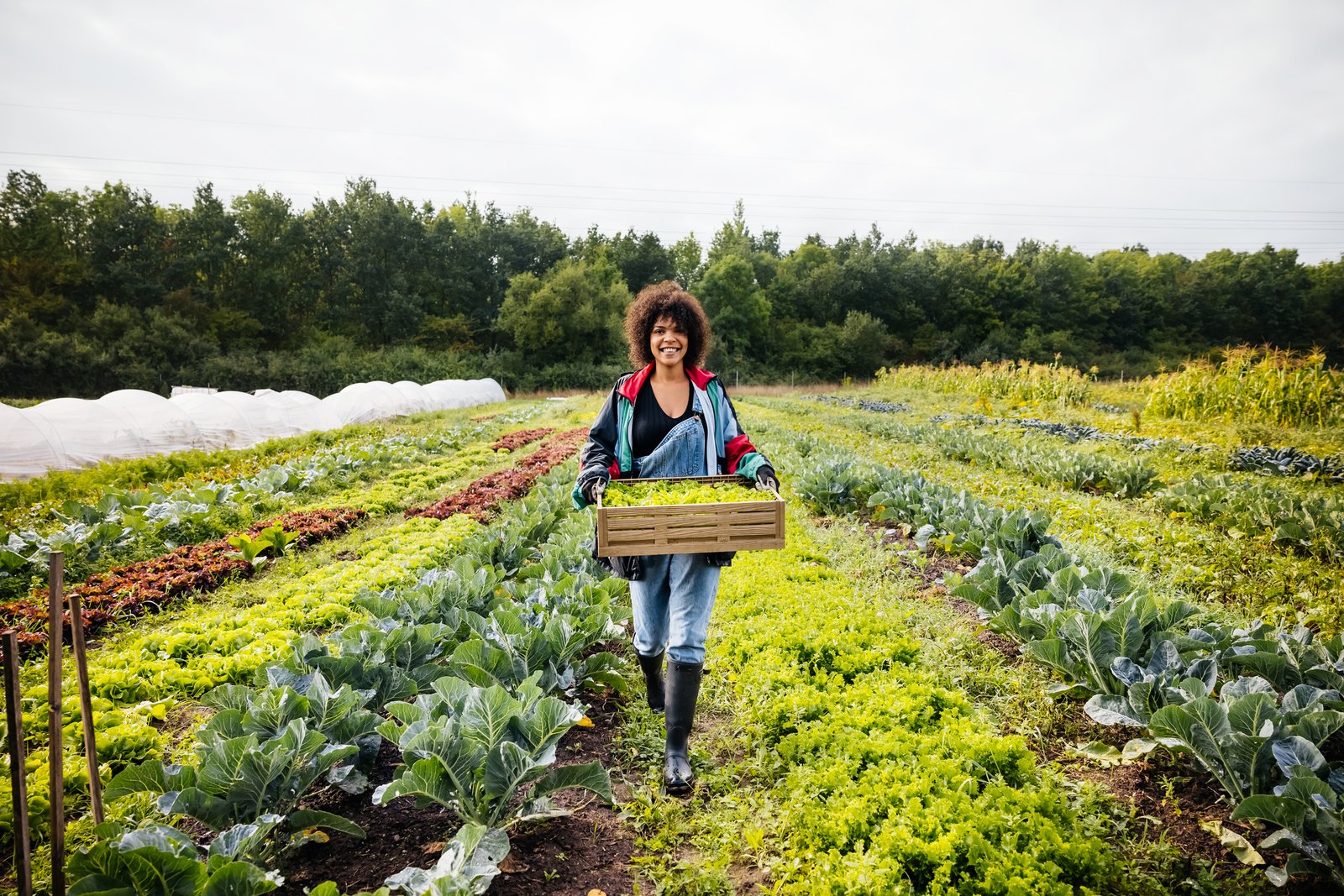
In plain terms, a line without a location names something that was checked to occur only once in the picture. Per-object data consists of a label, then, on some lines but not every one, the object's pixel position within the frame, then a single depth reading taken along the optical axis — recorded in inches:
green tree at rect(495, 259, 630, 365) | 1619.1
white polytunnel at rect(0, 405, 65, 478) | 410.3
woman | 116.8
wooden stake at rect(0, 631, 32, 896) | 61.7
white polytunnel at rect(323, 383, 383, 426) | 776.9
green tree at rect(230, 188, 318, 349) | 1556.3
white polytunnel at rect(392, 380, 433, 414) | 936.3
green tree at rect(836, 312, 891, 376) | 1866.4
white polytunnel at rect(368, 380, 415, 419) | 851.4
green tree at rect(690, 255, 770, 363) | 1787.6
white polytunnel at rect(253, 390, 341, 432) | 685.9
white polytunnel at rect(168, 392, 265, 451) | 575.5
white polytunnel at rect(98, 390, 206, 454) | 510.9
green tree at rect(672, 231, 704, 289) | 2177.7
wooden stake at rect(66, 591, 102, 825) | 68.8
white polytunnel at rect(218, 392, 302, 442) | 629.6
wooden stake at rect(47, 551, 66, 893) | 65.6
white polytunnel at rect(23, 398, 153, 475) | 445.1
